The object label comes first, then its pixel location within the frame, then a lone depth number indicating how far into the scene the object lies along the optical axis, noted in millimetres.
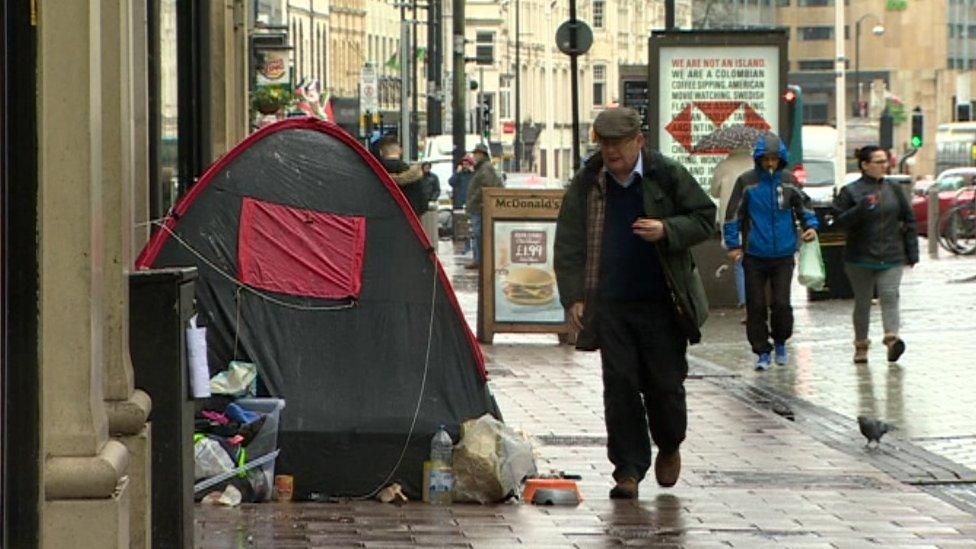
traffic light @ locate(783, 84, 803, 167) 41450
